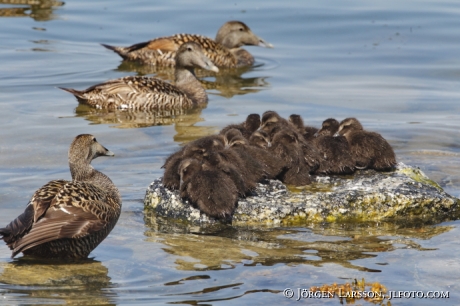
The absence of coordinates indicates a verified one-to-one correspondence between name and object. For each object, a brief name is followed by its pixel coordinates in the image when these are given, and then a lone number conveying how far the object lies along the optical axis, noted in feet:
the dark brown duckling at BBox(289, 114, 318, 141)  64.13
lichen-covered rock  53.57
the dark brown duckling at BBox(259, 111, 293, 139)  61.57
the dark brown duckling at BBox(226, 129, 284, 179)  57.62
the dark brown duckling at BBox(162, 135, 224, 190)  55.31
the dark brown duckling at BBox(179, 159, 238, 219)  52.08
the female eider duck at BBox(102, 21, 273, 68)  113.39
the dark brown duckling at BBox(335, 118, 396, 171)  59.93
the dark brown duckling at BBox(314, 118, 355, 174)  59.77
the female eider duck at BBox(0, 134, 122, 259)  44.96
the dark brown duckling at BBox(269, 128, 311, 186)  57.88
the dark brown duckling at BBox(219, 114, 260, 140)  64.08
